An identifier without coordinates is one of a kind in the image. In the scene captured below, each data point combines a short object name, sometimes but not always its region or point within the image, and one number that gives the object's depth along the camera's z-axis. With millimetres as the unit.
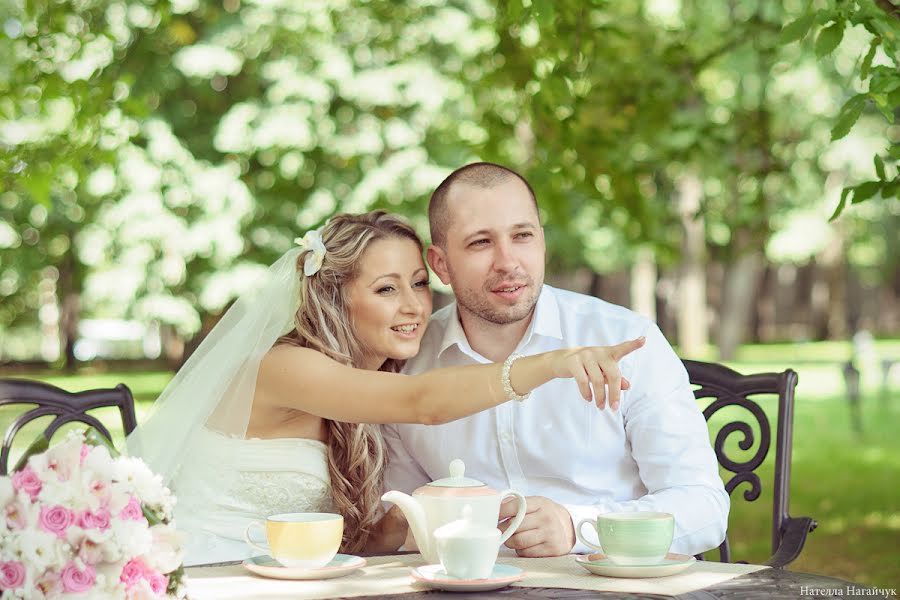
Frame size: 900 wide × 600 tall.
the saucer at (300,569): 2844
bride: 3871
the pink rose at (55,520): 2131
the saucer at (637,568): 2766
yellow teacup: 2816
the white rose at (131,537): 2158
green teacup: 2748
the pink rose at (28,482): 2176
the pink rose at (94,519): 2152
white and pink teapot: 2752
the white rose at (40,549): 2100
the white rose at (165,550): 2244
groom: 3805
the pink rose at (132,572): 2182
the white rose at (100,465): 2229
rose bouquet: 2113
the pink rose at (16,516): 2141
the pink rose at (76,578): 2109
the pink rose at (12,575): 2113
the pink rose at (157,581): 2225
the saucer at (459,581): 2635
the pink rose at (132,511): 2184
